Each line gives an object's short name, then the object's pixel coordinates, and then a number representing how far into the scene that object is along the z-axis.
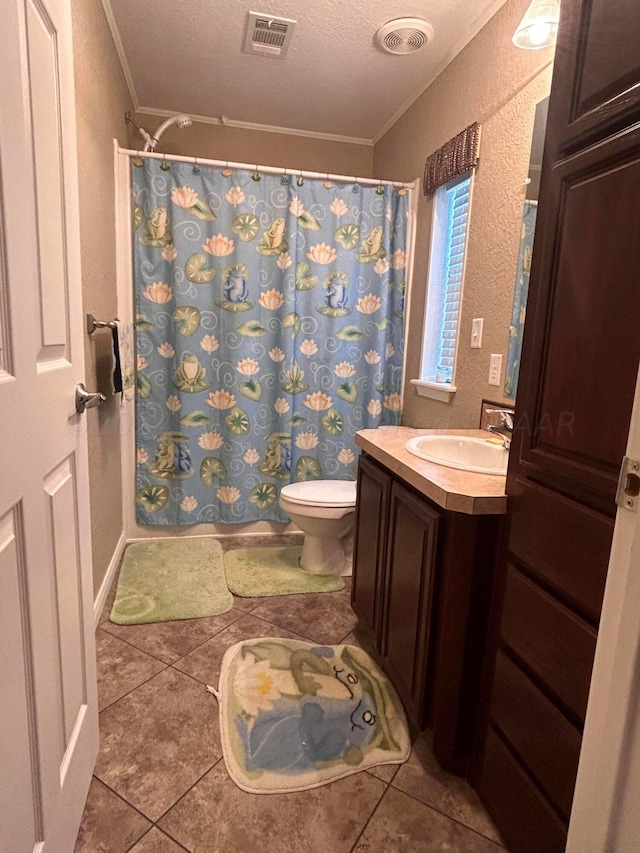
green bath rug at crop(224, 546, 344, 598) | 2.23
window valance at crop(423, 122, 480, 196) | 1.96
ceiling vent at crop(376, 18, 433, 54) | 1.96
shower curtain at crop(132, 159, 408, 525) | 2.46
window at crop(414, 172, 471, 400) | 2.22
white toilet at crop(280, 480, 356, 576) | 2.23
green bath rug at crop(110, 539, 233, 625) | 2.00
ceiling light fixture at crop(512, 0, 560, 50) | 1.34
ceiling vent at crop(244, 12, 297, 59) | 2.01
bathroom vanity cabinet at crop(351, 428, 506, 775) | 1.18
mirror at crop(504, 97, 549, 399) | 1.59
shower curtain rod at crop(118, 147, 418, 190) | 2.33
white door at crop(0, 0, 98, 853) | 0.71
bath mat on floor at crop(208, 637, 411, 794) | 1.29
